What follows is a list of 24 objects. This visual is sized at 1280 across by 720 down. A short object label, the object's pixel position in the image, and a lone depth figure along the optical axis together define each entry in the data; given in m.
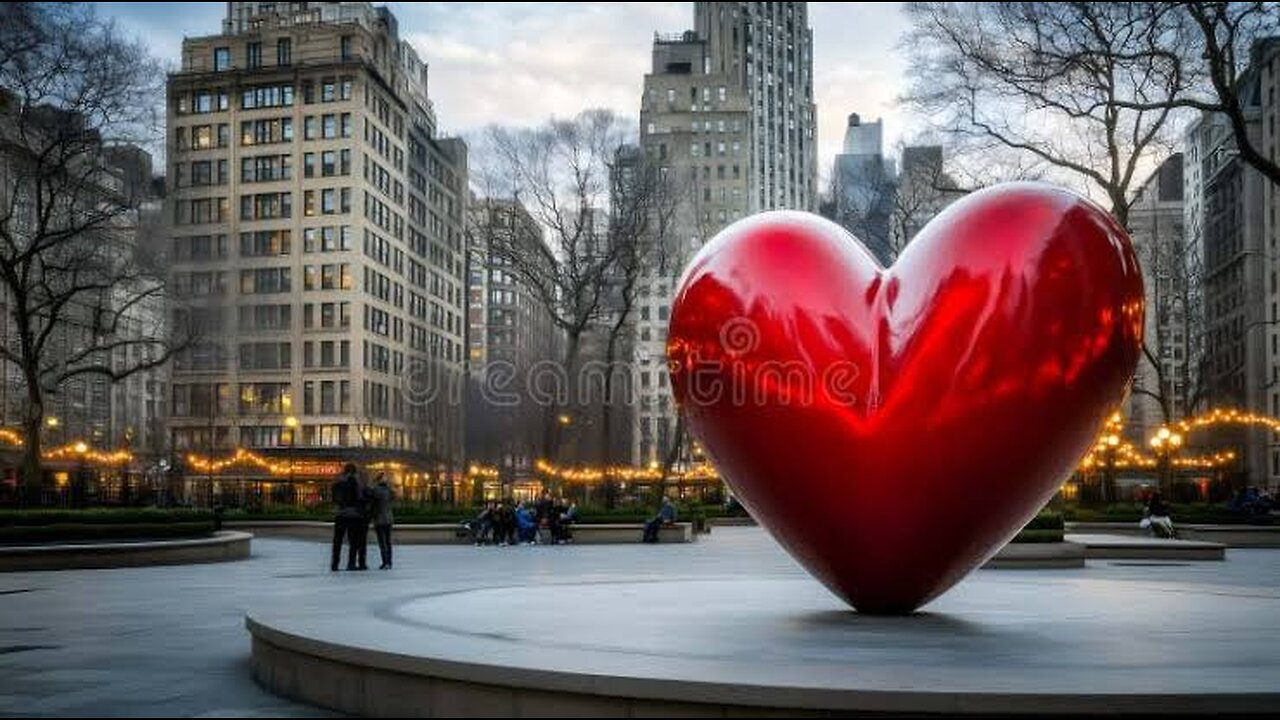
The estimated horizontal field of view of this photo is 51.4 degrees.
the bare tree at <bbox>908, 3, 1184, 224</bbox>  28.02
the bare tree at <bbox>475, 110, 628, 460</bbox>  55.09
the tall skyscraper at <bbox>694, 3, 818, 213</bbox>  181.00
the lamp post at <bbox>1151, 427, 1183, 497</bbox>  49.75
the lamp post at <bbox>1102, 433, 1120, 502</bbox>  50.22
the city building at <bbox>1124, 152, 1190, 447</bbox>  62.16
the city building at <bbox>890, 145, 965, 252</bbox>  49.66
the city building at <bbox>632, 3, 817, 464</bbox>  143.50
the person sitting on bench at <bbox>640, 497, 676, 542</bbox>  40.38
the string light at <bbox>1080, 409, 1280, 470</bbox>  50.31
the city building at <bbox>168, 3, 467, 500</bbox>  99.88
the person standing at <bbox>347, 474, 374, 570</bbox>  23.86
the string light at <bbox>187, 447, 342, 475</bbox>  90.00
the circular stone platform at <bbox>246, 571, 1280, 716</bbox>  7.56
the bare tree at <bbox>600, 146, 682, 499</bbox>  53.78
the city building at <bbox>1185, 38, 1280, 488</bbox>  92.38
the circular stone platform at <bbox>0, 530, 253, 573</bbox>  26.50
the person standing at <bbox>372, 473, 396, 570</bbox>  25.00
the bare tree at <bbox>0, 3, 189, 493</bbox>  34.53
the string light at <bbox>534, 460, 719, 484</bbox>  86.65
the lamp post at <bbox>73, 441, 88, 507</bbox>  38.72
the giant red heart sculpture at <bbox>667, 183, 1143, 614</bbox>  10.80
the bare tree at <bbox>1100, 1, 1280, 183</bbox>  24.39
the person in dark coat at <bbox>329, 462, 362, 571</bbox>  23.05
